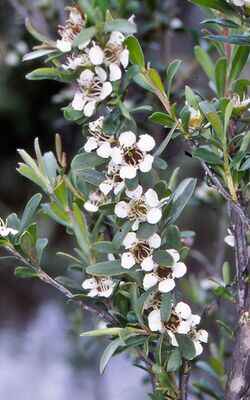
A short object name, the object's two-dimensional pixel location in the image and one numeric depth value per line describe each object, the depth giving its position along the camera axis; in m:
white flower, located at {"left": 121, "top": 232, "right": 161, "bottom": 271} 0.48
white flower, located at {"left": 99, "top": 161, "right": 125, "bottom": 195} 0.47
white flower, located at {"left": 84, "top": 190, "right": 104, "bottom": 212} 0.52
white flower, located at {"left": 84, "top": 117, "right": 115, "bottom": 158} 0.47
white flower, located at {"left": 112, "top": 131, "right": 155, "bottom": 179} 0.46
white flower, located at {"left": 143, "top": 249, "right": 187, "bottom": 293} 0.48
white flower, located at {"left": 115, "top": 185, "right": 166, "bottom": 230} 0.47
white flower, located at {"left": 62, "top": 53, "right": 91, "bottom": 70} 0.46
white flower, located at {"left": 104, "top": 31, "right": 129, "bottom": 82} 0.45
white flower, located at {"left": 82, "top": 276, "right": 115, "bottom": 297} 0.51
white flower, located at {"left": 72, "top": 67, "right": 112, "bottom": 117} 0.46
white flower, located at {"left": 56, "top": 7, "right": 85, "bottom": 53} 0.45
